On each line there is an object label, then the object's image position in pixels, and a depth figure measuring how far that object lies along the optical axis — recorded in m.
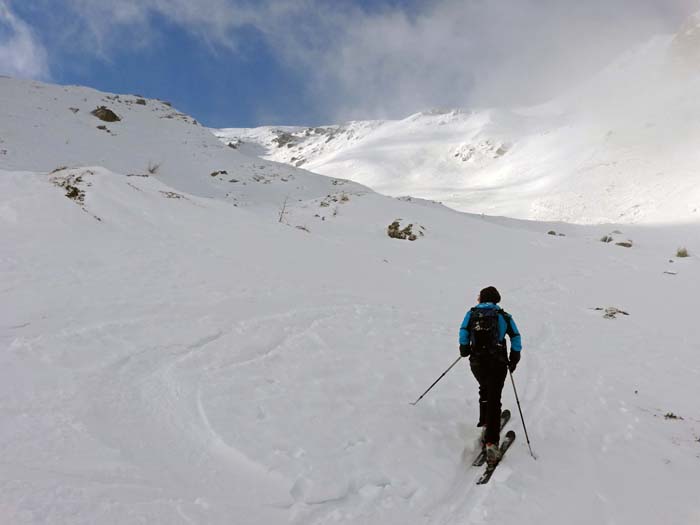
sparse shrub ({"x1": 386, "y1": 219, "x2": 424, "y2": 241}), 18.02
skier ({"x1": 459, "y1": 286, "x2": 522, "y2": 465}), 4.98
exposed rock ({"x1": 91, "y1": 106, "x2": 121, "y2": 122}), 29.12
